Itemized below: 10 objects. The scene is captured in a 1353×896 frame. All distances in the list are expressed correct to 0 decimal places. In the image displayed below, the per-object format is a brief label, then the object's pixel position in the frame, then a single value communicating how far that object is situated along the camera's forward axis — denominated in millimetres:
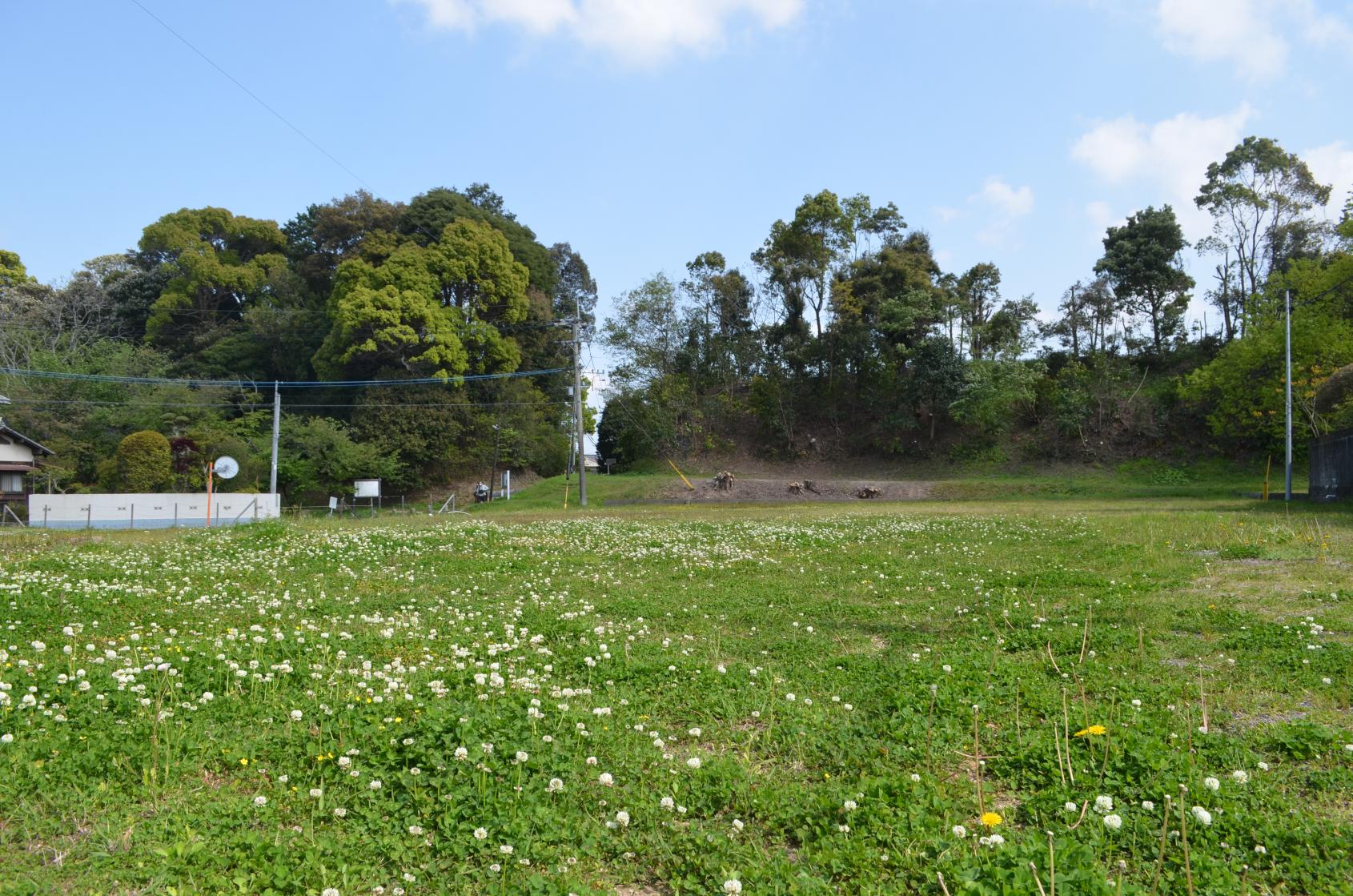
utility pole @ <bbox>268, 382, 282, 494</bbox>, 39688
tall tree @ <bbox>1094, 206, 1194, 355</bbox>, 47312
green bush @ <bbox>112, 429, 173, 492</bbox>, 38844
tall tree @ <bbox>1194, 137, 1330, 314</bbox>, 46844
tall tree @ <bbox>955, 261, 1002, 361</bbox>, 50125
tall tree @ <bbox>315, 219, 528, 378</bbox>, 47469
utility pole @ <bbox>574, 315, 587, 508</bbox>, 37500
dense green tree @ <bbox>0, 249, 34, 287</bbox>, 65025
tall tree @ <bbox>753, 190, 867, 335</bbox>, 53188
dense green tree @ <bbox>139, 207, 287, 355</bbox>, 60938
